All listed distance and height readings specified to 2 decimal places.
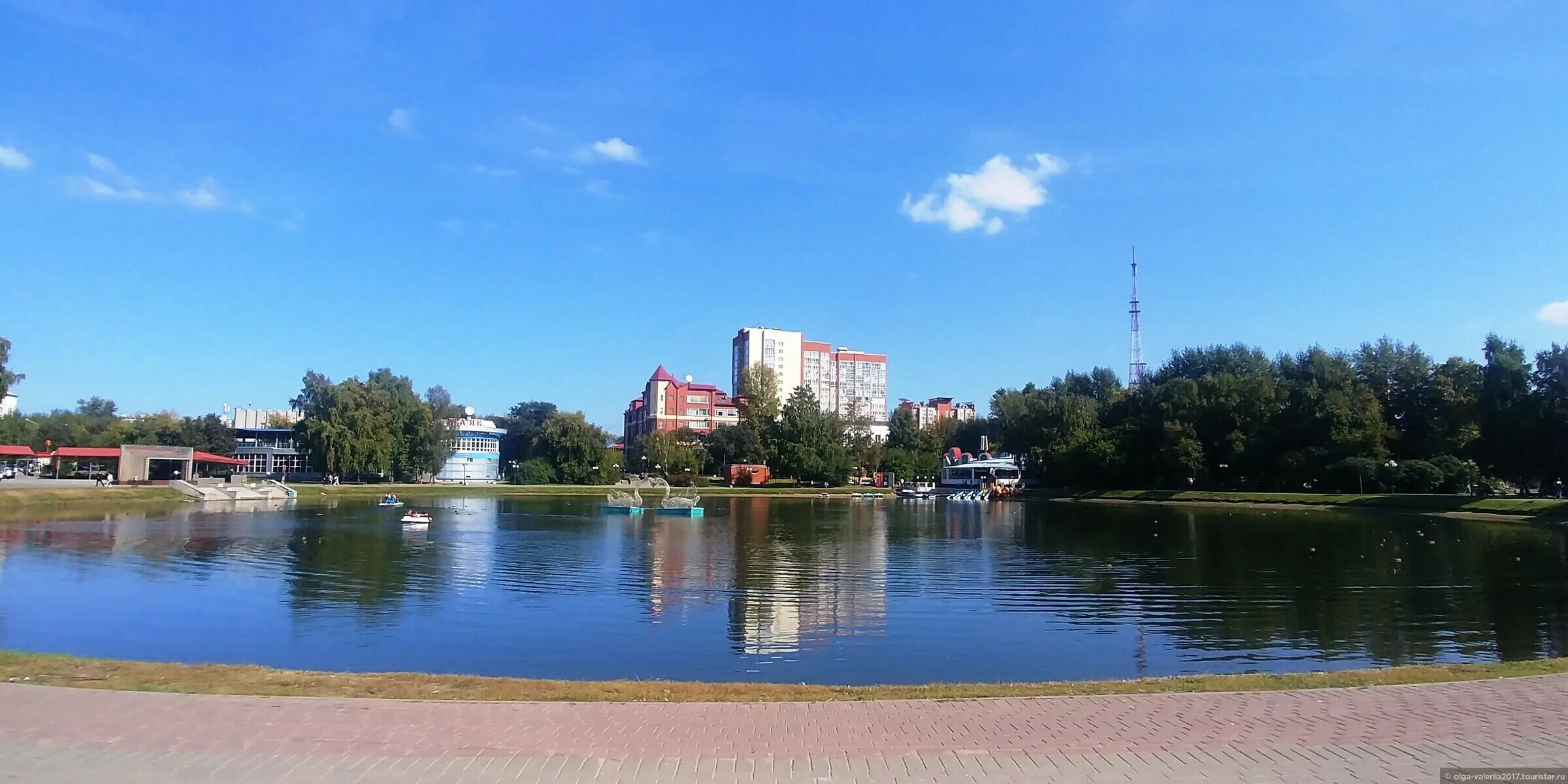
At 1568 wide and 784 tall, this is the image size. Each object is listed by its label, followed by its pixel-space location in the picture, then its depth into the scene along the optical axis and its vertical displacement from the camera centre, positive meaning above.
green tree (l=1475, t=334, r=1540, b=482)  60.56 +3.30
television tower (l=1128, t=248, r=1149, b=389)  112.81 +11.66
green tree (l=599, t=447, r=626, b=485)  102.88 -0.58
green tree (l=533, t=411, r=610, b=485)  102.06 +1.64
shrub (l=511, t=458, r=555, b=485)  101.31 -1.07
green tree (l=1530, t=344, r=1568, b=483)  57.72 +3.58
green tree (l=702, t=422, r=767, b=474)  120.50 +2.22
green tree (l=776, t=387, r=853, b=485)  108.50 +1.84
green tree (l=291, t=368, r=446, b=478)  86.00 +3.30
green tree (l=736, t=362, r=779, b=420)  123.94 +9.74
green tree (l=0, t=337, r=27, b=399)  58.91 +5.53
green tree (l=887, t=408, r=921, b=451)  135.50 +4.55
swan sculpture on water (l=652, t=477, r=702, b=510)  65.69 -2.83
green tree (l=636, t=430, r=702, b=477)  109.56 +0.93
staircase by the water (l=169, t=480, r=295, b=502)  68.50 -2.19
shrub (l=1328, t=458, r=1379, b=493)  69.69 -0.95
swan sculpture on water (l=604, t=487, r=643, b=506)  66.81 -2.70
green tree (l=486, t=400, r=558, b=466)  138.38 +5.38
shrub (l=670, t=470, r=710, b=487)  106.56 -1.93
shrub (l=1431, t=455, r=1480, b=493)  65.62 -0.81
